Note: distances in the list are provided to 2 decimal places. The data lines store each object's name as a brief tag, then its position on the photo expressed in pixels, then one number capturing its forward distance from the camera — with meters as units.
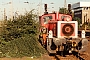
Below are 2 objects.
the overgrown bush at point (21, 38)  10.11
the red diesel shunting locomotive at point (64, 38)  12.06
